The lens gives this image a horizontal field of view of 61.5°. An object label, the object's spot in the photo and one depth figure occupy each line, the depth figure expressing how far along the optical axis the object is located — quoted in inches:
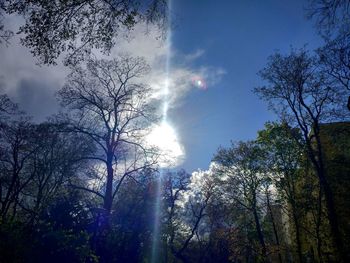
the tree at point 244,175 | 1078.4
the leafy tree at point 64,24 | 270.7
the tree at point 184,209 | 1395.5
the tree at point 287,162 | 815.1
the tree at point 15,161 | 973.8
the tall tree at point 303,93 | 679.7
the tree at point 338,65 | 550.1
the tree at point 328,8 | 296.0
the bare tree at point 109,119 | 754.2
